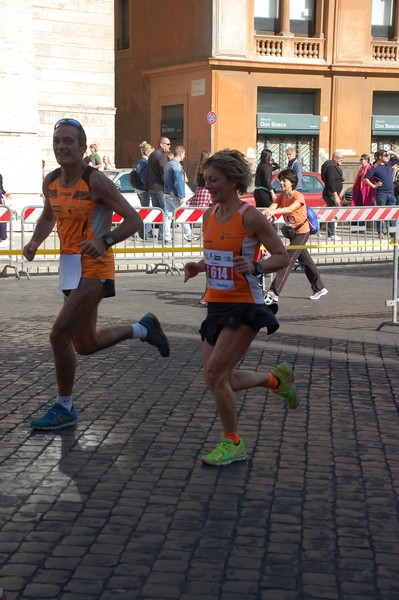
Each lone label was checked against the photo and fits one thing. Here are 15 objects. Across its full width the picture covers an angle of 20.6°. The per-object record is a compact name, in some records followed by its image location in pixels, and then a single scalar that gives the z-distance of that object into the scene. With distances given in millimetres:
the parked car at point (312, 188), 25281
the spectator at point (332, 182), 23391
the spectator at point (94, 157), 25005
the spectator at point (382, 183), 24078
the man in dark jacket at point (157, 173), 20500
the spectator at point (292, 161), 22266
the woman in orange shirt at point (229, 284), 5961
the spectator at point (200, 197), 19636
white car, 23672
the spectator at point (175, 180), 19591
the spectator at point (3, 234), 17562
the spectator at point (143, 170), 21234
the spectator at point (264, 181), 20328
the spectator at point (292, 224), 13023
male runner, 6672
